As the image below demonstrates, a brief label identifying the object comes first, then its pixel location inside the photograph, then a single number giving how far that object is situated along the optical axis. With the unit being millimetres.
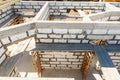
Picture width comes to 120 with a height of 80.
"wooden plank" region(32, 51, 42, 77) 3451
